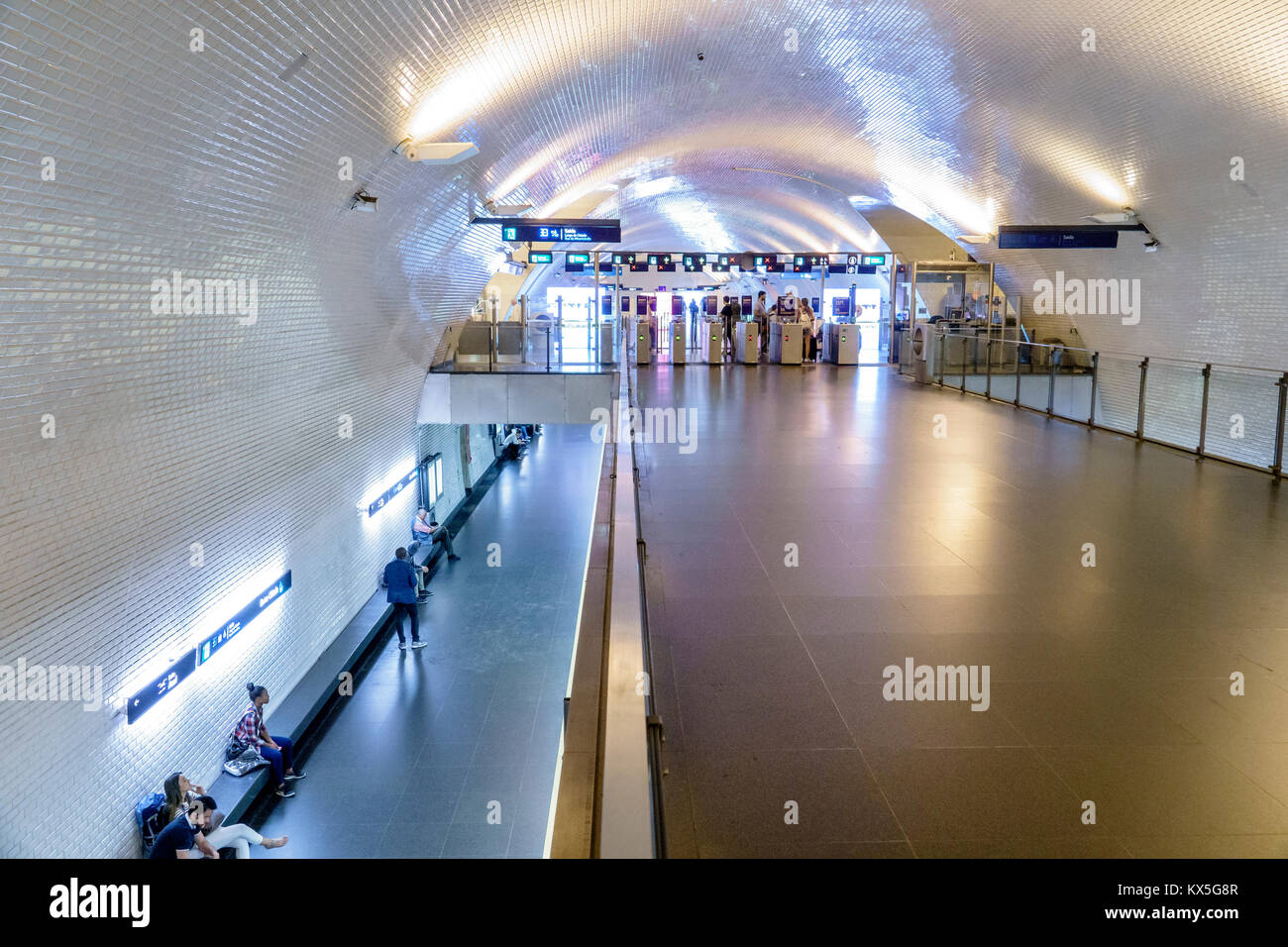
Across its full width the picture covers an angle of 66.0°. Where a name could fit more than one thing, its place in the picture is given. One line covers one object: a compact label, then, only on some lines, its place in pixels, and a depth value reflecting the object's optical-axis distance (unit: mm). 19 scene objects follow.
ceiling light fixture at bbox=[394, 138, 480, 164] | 10695
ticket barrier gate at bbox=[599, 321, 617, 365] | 20750
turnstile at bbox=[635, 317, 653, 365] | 24359
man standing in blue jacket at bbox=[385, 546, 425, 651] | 14289
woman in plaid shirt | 10602
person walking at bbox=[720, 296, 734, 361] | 24203
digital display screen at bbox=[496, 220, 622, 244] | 16266
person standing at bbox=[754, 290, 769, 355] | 24734
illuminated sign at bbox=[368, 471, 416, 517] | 16734
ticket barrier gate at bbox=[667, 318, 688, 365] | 23406
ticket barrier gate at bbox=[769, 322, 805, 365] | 23516
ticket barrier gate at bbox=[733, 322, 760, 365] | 23828
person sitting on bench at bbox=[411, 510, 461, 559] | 18625
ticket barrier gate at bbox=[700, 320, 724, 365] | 23375
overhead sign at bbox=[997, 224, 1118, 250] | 15453
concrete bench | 10234
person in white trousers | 8875
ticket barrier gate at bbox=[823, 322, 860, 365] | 23219
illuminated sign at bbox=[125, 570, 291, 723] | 8891
